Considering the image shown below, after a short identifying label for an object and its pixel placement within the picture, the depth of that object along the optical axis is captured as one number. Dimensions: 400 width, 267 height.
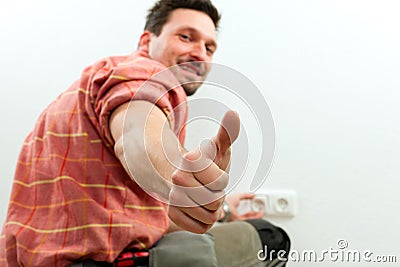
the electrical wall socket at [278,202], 1.34
